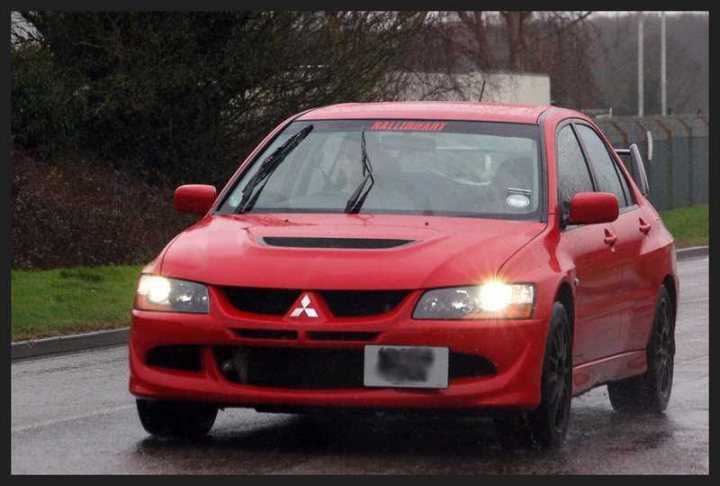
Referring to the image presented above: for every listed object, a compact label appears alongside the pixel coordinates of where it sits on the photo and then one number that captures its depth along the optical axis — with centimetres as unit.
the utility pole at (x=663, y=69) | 7690
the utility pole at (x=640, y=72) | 7672
